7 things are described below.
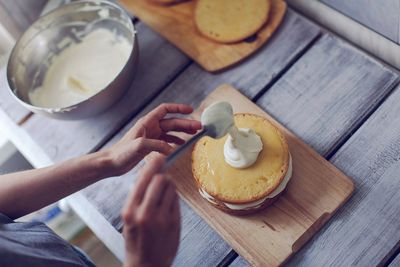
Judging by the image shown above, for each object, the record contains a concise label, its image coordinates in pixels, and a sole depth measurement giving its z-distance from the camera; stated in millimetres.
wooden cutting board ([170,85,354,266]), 739
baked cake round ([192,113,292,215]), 744
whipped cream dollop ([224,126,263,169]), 743
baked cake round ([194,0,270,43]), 949
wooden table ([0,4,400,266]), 744
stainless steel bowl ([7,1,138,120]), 957
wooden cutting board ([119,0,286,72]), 938
